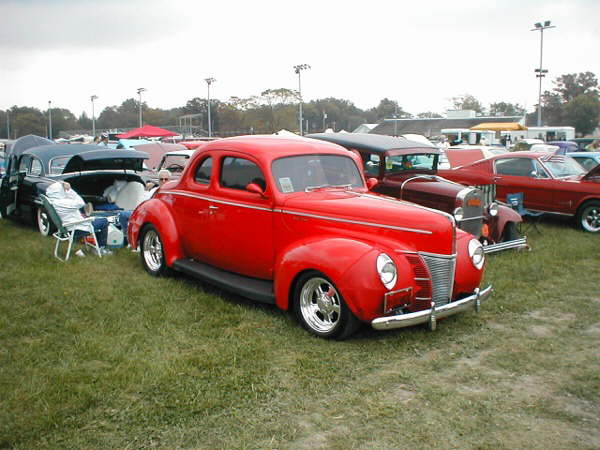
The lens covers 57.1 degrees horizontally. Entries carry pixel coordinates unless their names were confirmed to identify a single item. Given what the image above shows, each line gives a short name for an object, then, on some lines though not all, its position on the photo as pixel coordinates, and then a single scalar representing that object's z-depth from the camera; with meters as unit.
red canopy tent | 31.03
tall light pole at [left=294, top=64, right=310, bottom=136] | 51.00
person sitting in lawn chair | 8.70
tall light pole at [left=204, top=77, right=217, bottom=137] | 59.53
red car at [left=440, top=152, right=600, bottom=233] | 11.08
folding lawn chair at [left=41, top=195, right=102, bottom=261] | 8.56
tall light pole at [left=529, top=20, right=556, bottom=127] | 49.97
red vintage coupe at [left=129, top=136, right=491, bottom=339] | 5.00
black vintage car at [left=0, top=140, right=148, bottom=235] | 10.41
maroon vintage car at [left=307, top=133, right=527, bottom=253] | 8.16
